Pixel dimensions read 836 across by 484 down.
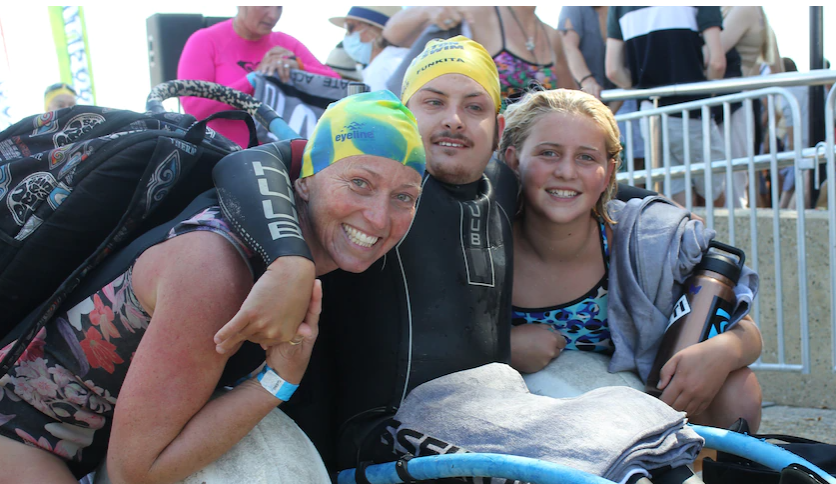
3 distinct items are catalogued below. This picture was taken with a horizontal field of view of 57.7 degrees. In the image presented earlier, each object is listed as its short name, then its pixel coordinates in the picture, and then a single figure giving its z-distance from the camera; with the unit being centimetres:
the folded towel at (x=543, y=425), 187
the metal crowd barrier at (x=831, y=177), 432
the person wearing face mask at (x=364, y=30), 588
